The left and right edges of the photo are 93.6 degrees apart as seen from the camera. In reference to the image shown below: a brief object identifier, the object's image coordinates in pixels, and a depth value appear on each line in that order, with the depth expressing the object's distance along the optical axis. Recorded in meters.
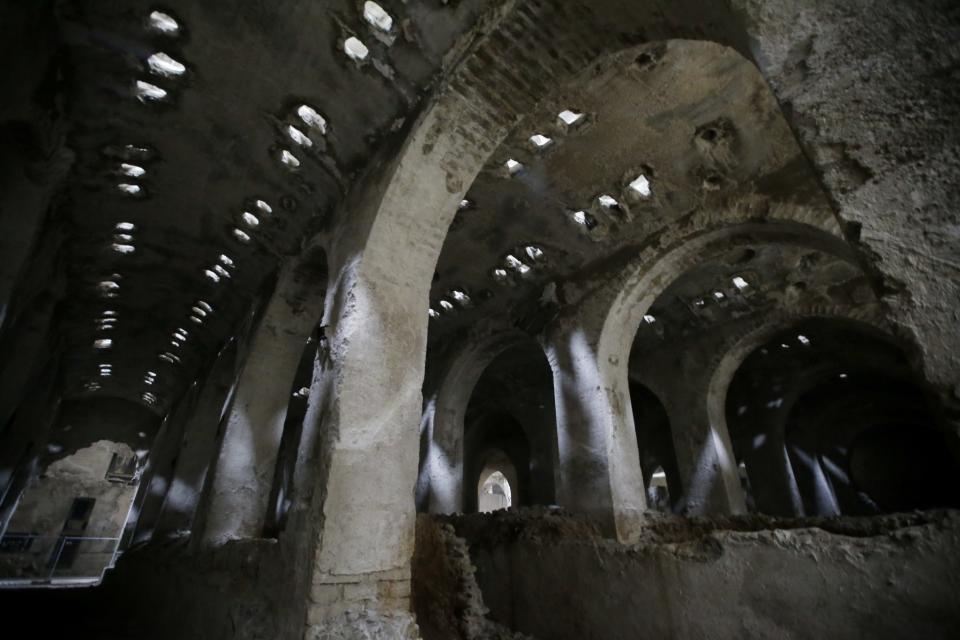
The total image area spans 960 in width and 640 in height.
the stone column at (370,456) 3.03
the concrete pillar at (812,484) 12.71
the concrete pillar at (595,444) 6.28
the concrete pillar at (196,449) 9.02
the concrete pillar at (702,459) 8.67
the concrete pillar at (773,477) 10.70
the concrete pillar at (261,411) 6.23
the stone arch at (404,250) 3.19
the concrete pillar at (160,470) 10.88
